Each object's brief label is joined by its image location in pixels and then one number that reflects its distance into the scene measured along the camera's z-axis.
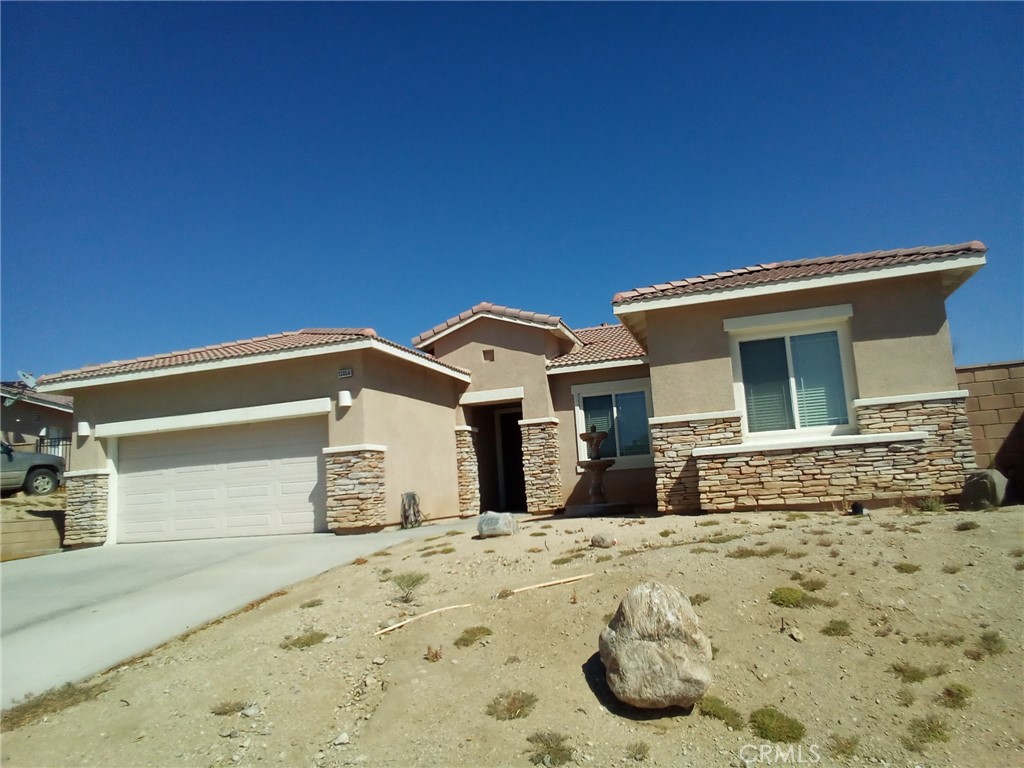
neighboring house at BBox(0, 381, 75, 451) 23.42
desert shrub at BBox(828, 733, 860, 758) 4.55
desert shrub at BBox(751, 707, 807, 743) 4.71
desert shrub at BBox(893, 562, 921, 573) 6.65
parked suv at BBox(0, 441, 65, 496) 18.27
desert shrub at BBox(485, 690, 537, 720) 5.15
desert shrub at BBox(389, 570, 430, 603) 7.60
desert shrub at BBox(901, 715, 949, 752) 4.55
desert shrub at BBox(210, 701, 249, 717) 5.39
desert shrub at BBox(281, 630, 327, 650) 6.45
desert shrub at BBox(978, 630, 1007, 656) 5.36
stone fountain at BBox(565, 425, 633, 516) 14.43
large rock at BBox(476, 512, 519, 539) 10.54
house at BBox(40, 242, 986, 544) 10.79
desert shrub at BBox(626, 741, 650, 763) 4.64
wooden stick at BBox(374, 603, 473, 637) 6.67
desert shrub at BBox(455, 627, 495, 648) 6.25
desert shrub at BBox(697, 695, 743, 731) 4.88
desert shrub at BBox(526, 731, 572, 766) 4.62
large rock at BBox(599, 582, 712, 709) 5.02
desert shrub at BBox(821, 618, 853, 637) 5.77
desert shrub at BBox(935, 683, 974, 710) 4.85
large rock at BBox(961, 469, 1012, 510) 9.72
